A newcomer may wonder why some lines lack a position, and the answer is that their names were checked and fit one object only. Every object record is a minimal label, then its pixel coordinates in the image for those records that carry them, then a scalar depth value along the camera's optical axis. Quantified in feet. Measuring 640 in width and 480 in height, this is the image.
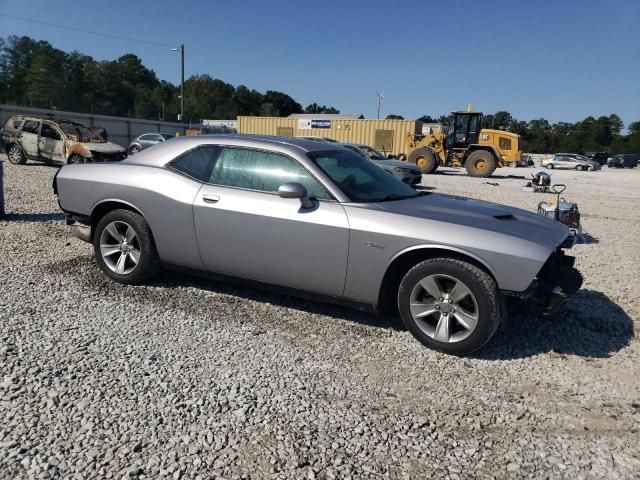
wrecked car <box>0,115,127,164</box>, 46.06
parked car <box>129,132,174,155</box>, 74.23
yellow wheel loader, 73.36
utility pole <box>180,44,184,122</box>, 113.07
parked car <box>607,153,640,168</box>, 169.48
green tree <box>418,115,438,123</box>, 331.80
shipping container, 111.04
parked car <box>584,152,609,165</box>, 176.96
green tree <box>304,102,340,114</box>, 406.09
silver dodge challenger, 11.13
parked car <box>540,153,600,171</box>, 135.23
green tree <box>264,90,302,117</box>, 407.77
